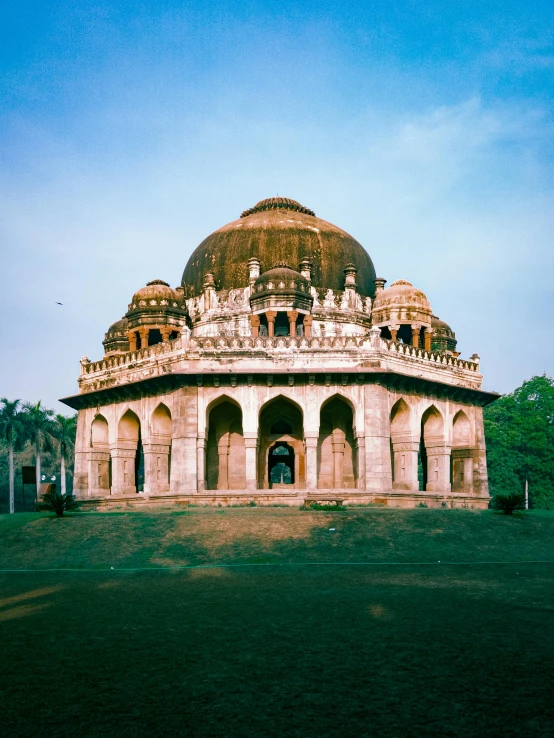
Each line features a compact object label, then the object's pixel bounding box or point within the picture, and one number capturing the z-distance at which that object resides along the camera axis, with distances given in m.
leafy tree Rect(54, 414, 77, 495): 51.41
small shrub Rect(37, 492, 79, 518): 20.03
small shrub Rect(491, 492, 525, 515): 20.62
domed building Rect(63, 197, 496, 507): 26.98
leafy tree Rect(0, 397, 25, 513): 49.31
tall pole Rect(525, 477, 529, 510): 47.84
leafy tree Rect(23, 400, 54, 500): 50.09
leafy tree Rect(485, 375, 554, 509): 49.50
